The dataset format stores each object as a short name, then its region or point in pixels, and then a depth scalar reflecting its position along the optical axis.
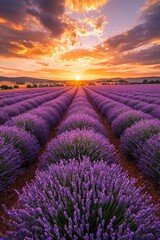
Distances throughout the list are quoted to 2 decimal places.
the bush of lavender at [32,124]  3.20
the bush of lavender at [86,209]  0.85
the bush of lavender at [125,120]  3.62
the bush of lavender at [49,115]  4.34
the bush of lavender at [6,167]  1.76
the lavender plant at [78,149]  1.85
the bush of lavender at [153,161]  1.94
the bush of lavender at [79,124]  2.97
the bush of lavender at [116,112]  4.72
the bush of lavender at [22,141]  2.38
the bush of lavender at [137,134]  2.65
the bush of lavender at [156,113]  4.46
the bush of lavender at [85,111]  4.12
